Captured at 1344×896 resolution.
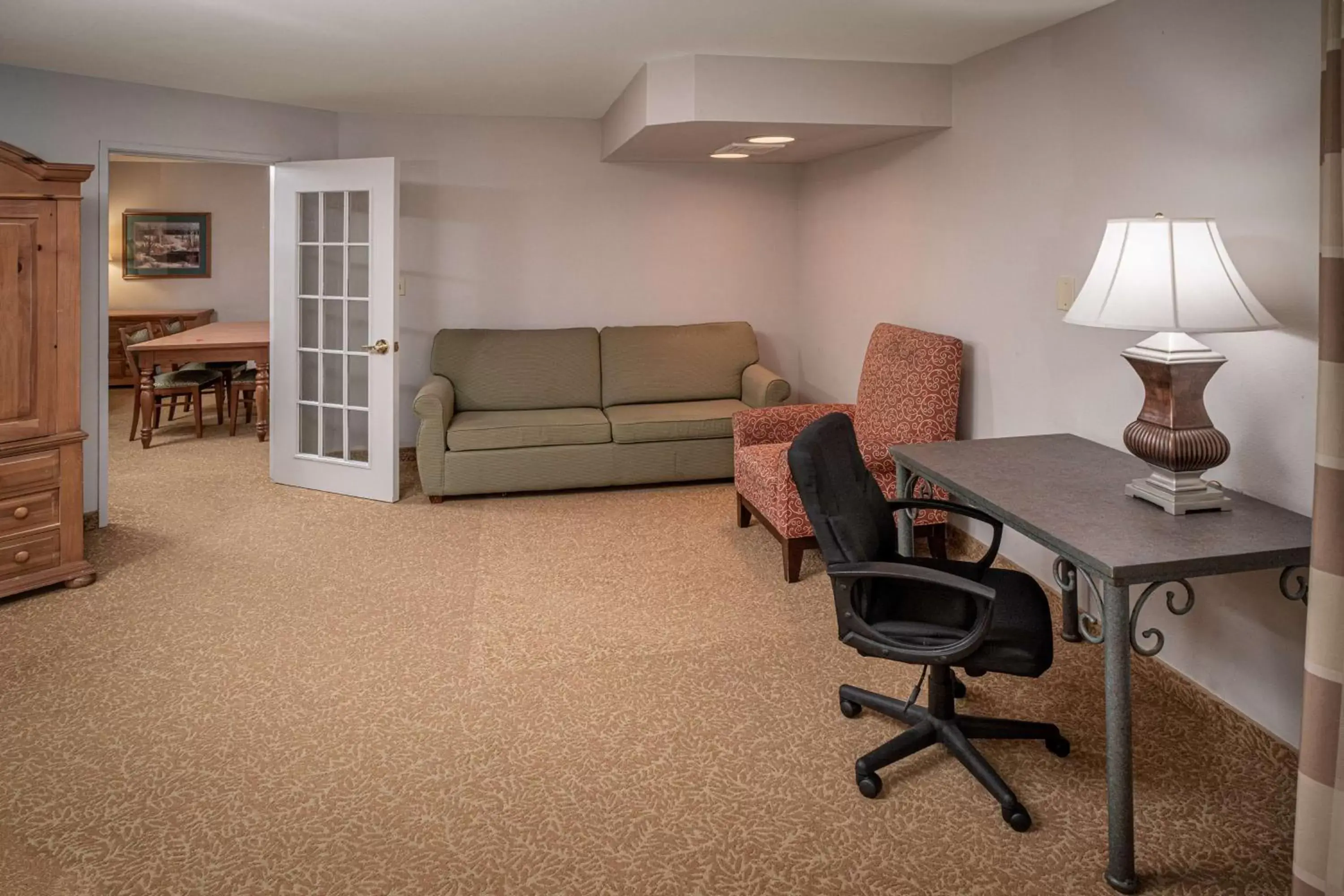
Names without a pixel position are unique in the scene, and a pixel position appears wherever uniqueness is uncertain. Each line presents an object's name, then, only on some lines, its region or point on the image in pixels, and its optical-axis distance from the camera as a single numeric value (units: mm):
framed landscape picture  8602
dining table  6328
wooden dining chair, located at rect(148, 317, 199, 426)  7133
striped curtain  1631
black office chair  2172
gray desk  1945
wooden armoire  3525
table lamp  2160
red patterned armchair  3889
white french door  5016
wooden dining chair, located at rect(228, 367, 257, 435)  6871
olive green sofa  5043
